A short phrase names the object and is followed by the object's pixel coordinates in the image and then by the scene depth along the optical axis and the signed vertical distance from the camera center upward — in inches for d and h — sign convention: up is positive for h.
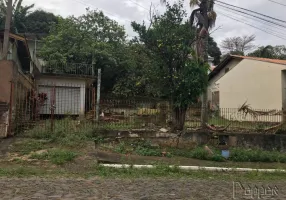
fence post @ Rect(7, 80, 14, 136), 440.5 -1.7
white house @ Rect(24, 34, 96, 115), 744.3 +46.8
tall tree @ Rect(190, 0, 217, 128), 722.9 +216.9
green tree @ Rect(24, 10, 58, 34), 1455.5 +407.9
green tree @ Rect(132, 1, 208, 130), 514.9 +79.4
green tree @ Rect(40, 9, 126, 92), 1011.9 +212.5
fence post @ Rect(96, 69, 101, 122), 516.3 +14.4
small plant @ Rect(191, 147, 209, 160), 460.4 -65.5
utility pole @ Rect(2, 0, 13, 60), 528.0 +133.3
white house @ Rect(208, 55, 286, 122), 770.2 +70.8
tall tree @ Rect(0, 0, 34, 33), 1325.2 +394.4
